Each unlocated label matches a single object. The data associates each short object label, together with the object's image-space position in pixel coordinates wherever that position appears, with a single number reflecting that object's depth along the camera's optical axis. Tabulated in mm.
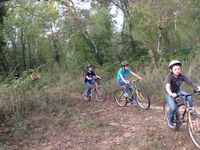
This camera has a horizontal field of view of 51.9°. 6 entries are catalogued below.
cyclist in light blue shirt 7213
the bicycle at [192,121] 4185
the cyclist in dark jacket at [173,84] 4469
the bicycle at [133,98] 6926
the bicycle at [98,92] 8899
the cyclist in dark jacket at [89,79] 8983
